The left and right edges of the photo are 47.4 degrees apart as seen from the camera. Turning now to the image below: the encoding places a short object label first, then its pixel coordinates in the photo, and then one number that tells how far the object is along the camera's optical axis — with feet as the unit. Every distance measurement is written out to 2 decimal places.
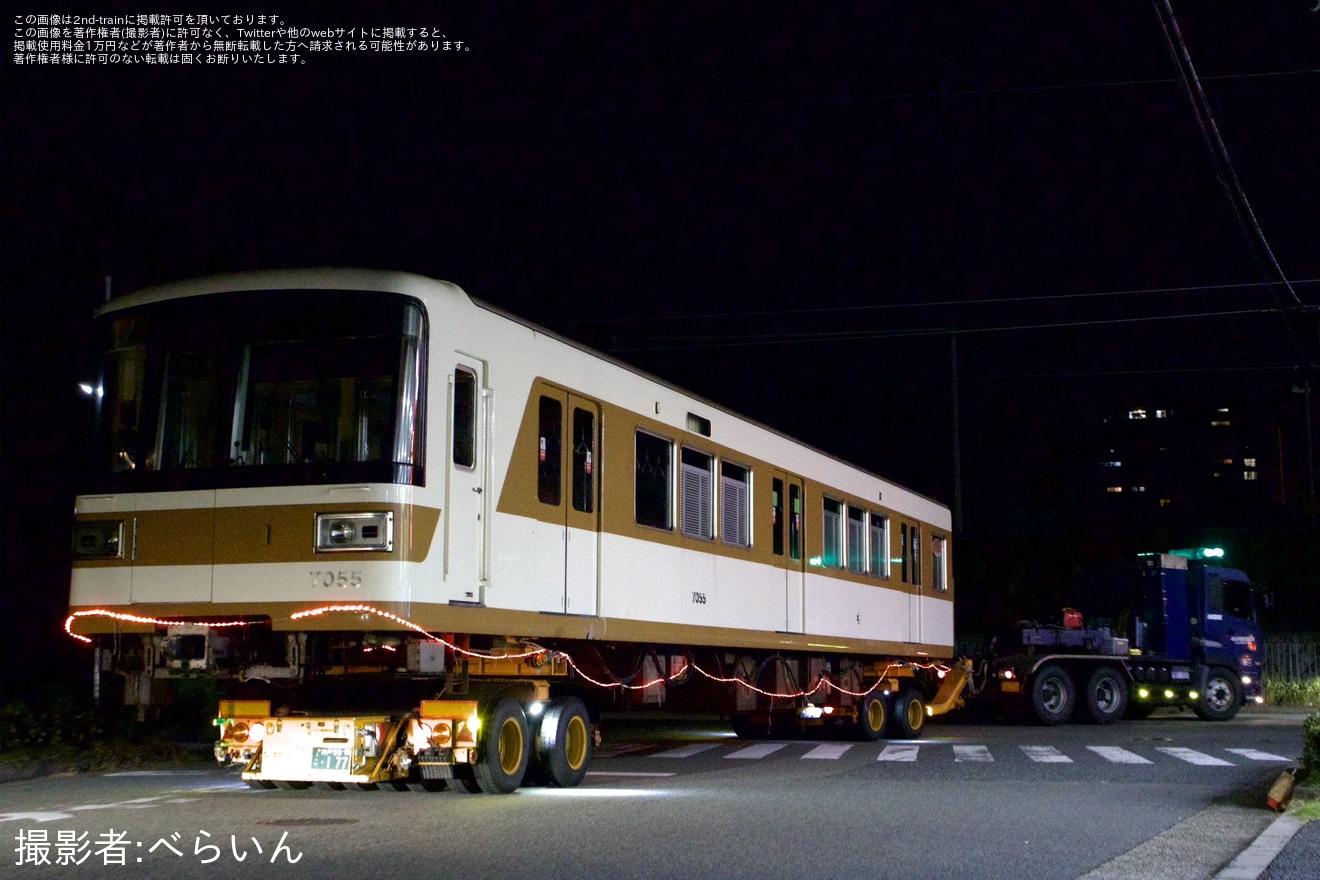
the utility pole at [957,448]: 101.60
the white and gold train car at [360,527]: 34.73
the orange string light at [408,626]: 33.86
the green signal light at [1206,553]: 96.58
